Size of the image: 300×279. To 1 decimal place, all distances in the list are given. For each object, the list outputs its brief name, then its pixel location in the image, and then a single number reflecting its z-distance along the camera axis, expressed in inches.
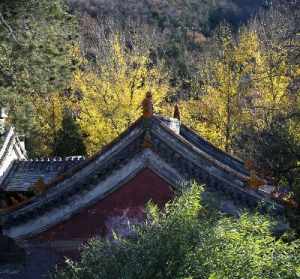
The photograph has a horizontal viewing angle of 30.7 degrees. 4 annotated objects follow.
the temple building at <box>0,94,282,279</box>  354.3
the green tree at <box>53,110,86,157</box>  917.2
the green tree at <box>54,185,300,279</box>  226.8
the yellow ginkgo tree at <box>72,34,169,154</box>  897.5
